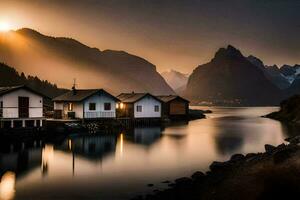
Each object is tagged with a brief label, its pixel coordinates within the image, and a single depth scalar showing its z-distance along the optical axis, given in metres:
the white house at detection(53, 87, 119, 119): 64.24
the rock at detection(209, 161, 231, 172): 28.75
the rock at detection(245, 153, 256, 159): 30.49
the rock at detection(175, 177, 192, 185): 24.60
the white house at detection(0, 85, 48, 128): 48.47
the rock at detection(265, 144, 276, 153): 36.30
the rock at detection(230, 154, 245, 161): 31.67
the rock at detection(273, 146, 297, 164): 21.30
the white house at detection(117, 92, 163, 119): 78.38
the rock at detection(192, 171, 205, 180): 25.88
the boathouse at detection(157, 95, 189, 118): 94.81
